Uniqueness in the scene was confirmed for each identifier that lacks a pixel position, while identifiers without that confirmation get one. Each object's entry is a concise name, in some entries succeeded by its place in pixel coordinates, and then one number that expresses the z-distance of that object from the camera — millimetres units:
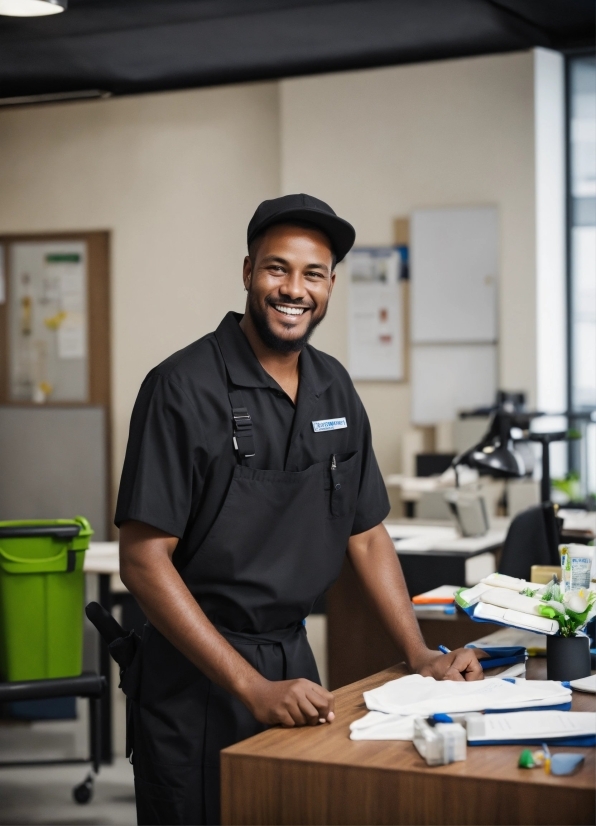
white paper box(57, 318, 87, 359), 7332
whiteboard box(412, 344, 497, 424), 6289
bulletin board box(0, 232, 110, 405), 7305
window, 6395
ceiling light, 4371
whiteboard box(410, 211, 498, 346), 6219
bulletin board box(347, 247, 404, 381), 6430
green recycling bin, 3641
